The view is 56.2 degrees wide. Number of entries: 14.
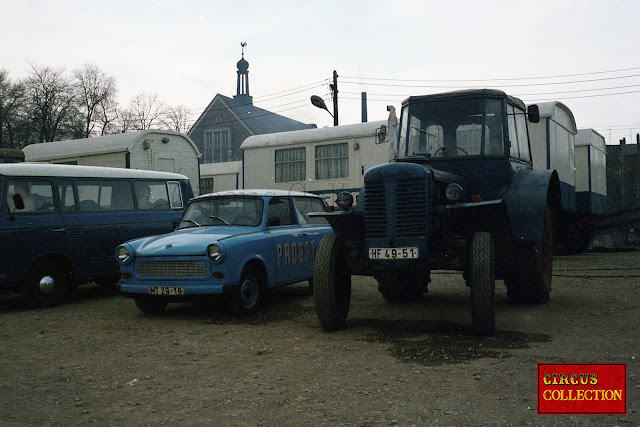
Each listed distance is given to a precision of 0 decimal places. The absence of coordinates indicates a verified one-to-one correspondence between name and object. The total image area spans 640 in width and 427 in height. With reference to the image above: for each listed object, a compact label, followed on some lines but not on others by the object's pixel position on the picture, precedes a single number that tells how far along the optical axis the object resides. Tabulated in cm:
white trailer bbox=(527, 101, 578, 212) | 1315
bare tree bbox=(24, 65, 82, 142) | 4525
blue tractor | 614
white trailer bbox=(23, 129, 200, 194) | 1641
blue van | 823
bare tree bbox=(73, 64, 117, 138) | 4966
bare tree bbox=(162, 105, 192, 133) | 5456
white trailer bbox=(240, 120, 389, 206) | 1605
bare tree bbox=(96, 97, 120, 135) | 5060
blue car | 723
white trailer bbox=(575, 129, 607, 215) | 1641
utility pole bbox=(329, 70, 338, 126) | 2706
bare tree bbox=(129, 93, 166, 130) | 5325
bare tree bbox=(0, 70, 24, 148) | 4375
